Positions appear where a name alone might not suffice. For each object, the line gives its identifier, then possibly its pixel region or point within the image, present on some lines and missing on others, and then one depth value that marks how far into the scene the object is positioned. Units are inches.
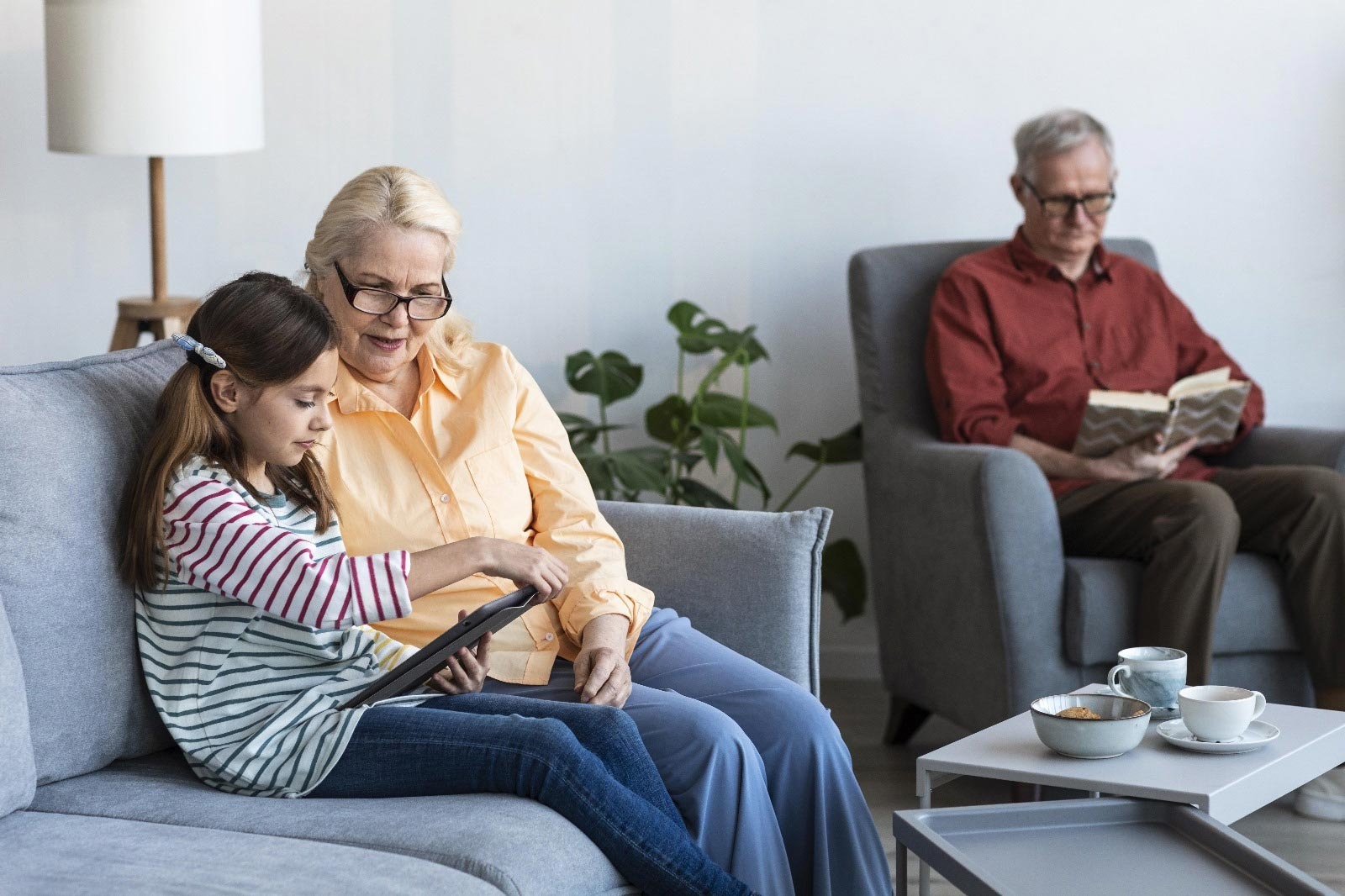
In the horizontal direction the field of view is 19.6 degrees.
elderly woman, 157.6
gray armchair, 183.7
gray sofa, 145.4
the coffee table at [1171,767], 150.0
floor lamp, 187.4
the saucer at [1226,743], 152.9
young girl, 150.8
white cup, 153.0
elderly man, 184.3
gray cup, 156.7
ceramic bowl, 151.9
